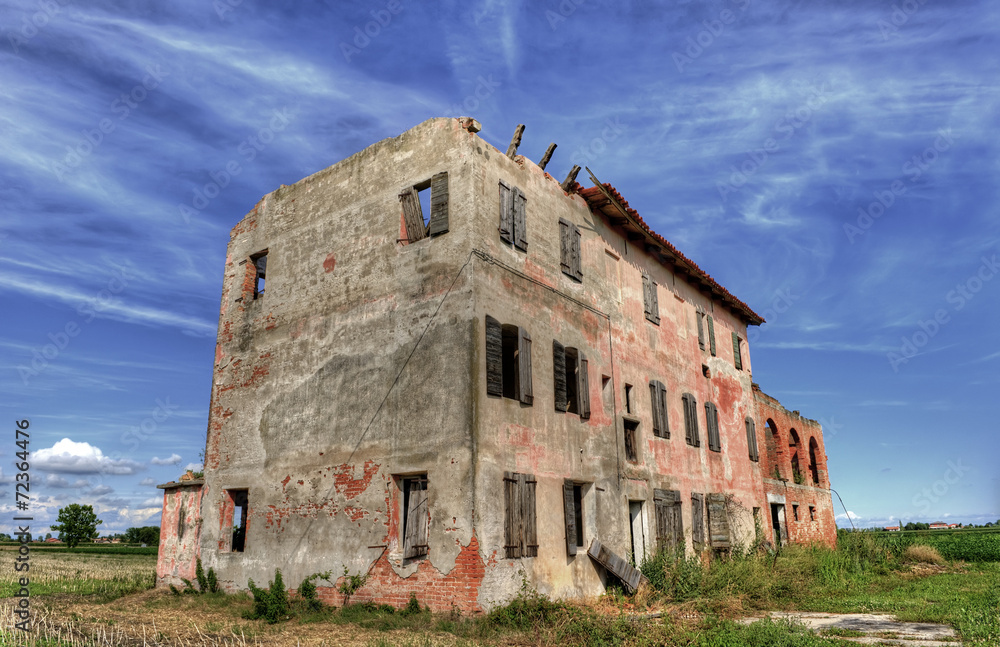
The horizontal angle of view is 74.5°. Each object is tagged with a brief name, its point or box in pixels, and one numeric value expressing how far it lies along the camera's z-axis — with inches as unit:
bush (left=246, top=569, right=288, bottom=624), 469.7
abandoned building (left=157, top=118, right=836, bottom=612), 466.0
